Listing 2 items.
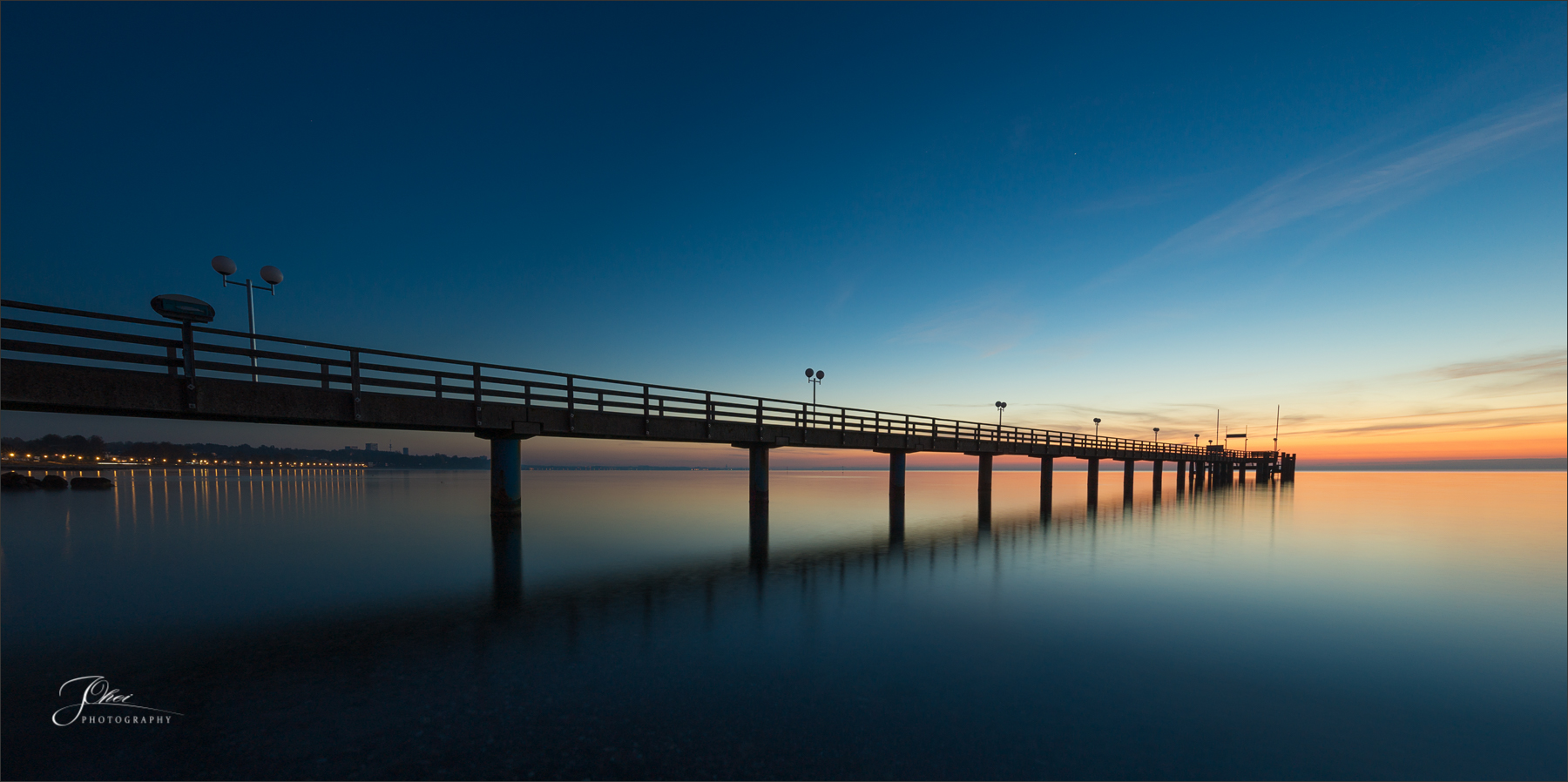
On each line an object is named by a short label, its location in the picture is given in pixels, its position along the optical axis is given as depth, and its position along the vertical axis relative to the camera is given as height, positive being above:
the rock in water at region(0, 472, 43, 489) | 48.75 -7.45
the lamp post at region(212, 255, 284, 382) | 13.78 +2.75
